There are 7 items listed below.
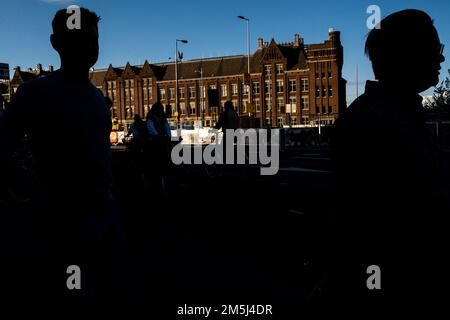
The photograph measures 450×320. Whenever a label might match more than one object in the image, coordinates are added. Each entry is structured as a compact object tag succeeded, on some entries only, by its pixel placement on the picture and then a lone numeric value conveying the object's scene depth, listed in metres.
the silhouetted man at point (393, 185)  1.53
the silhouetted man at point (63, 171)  1.97
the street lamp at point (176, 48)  57.82
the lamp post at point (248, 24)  48.03
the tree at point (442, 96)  42.15
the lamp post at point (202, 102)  87.31
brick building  79.69
